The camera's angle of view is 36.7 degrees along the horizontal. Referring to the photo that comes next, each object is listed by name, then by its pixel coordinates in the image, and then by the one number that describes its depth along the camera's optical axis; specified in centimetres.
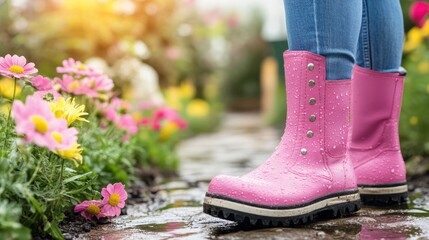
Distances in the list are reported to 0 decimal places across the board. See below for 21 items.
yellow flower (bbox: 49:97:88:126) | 141
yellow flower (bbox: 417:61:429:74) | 324
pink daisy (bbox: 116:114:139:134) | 258
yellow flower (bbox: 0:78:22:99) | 209
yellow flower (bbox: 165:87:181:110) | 734
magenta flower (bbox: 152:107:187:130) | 366
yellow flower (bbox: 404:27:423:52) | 352
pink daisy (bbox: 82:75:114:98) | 209
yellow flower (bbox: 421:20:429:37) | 318
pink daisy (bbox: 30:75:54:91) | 173
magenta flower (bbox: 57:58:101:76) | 203
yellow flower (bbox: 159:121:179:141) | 384
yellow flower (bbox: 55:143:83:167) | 129
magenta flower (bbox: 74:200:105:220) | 160
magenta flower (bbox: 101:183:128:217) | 162
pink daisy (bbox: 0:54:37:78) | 152
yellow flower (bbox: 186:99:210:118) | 833
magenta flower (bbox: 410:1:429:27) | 341
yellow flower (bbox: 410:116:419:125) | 308
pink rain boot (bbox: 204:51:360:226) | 153
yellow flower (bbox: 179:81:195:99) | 865
